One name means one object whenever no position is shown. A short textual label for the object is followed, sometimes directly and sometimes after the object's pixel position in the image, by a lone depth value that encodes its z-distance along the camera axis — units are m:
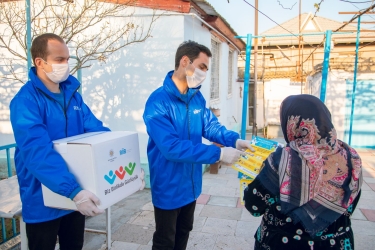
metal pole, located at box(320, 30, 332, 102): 5.44
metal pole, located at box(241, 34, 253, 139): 5.52
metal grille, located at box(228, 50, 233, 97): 9.54
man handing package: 1.95
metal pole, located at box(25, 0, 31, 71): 2.72
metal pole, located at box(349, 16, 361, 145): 6.75
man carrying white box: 1.62
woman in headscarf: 1.45
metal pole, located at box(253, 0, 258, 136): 10.34
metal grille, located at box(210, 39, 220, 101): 7.05
